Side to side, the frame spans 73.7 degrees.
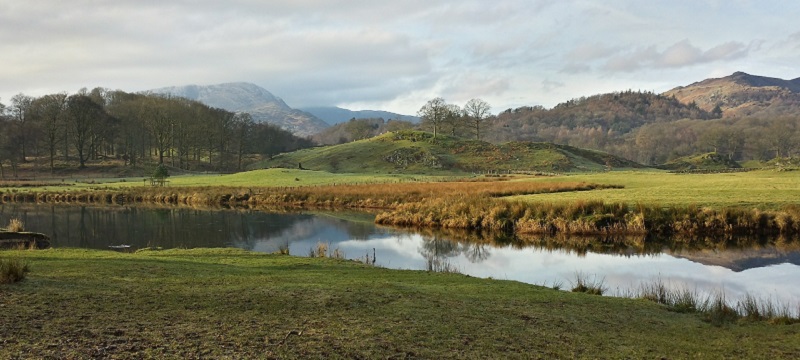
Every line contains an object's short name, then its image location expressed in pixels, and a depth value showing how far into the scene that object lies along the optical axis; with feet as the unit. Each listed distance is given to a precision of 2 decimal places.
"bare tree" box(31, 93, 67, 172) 278.87
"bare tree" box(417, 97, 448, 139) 450.30
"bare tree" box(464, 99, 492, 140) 458.91
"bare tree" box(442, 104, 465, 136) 453.58
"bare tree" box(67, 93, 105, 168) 288.71
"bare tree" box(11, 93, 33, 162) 297.94
